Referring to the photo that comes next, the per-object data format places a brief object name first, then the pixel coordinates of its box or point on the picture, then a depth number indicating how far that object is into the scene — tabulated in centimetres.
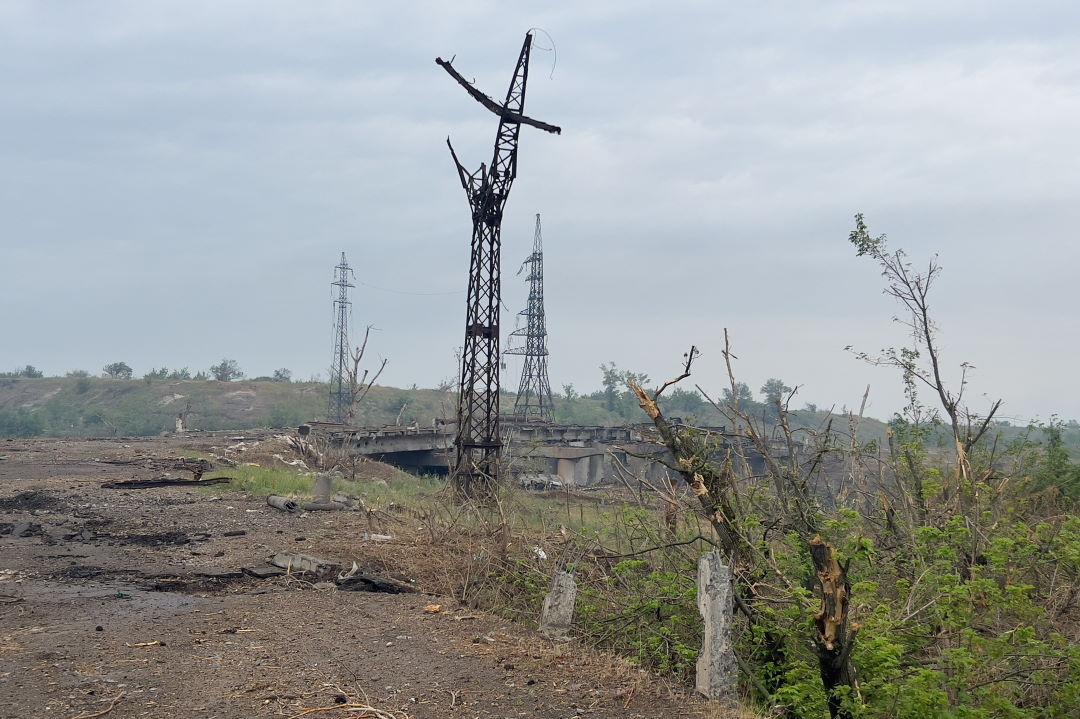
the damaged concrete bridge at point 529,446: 3238
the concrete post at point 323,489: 1600
